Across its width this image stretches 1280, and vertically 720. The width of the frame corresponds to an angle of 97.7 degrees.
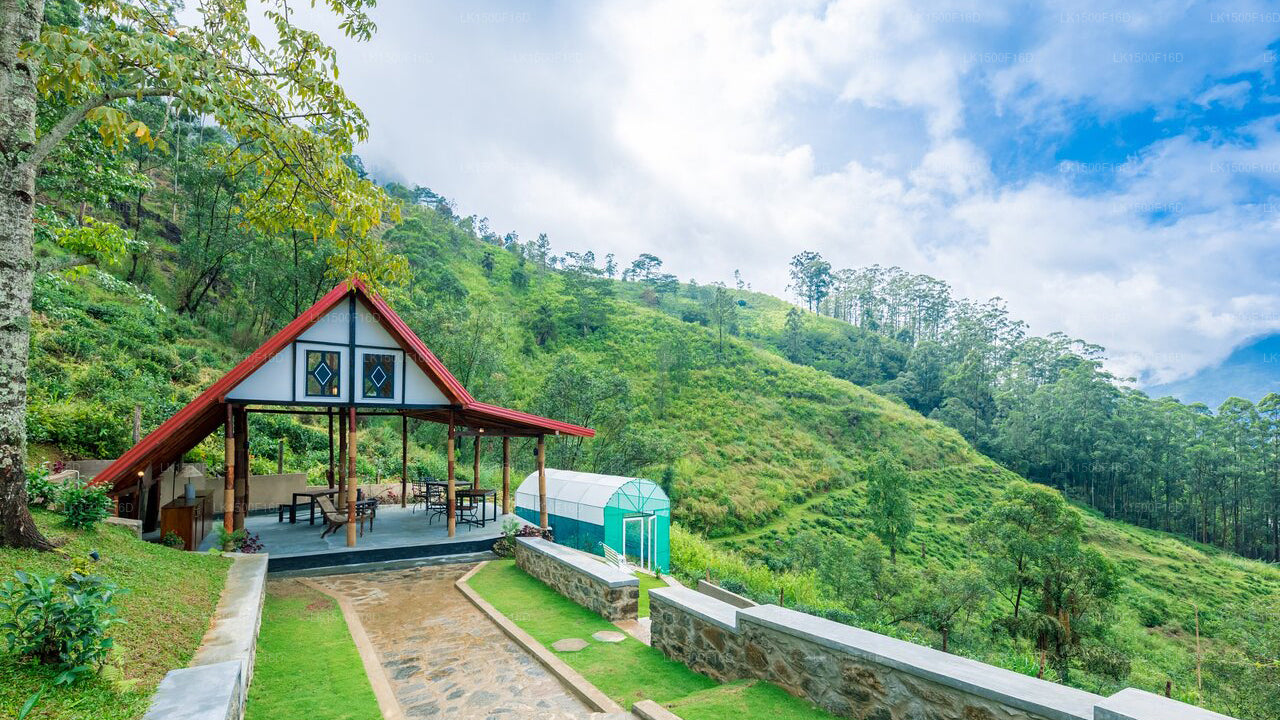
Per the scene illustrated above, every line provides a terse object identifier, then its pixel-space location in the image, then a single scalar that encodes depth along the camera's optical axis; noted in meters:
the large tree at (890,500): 25.52
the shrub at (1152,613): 26.69
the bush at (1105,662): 16.92
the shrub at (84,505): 6.29
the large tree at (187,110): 4.41
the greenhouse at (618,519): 14.85
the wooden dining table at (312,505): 12.79
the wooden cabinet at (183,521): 8.91
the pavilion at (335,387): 9.70
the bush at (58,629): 3.06
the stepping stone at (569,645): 6.19
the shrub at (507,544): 11.23
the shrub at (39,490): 6.92
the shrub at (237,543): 9.40
